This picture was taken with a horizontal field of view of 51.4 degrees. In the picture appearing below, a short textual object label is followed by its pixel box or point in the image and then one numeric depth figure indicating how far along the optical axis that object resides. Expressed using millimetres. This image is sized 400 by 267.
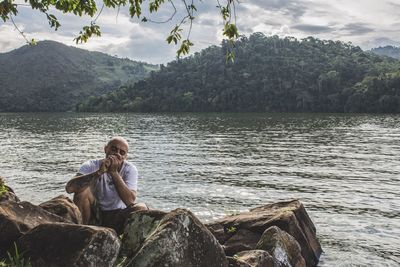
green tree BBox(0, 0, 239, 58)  7176
